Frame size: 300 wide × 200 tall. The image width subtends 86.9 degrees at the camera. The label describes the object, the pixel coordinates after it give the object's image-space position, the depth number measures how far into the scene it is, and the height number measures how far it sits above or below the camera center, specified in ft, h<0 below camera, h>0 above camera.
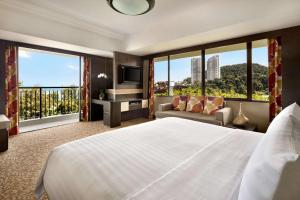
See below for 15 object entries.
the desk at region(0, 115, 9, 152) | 8.93 -2.10
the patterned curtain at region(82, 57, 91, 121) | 16.61 +1.02
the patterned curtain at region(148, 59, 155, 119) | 17.86 +0.97
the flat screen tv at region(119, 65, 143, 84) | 16.52 +2.66
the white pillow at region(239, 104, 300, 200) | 1.62 -0.85
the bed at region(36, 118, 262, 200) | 2.63 -1.44
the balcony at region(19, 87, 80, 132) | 15.11 -0.82
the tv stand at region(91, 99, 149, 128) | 14.66 -1.23
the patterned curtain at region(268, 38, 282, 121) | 10.36 +1.44
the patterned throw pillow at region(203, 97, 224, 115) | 12.34 -0.50
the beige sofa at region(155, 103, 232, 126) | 10.52 -1.25
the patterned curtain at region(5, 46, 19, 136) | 11.90 +0.80
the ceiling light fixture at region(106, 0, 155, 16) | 6.89 +4.22
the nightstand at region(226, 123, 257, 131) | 10.42 -1.89
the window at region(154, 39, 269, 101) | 11.57 +2.32
